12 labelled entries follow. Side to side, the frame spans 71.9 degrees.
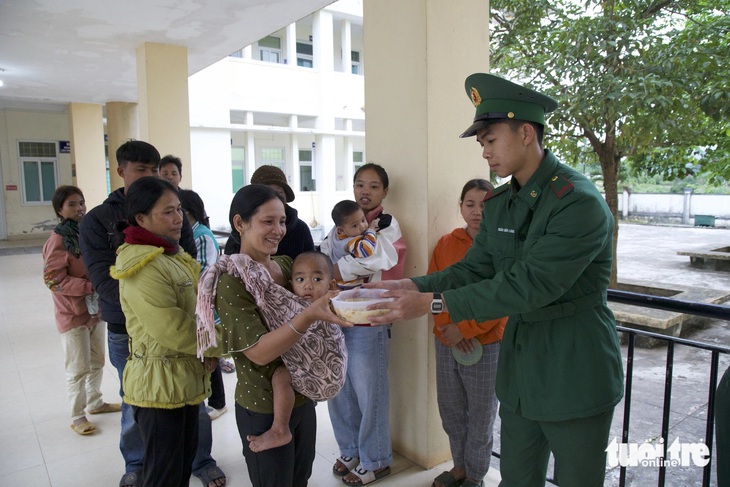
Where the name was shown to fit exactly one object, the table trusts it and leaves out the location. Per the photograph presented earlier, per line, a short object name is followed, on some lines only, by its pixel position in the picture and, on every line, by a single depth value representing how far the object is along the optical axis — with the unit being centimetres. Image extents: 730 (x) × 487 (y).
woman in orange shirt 229
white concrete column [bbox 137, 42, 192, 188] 543
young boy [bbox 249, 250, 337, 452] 162
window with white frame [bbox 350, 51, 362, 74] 1769
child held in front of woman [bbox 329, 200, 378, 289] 236
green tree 430
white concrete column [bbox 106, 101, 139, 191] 971
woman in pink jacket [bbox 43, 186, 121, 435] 312
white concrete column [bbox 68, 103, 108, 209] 1023
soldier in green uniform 147
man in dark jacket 225
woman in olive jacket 185
